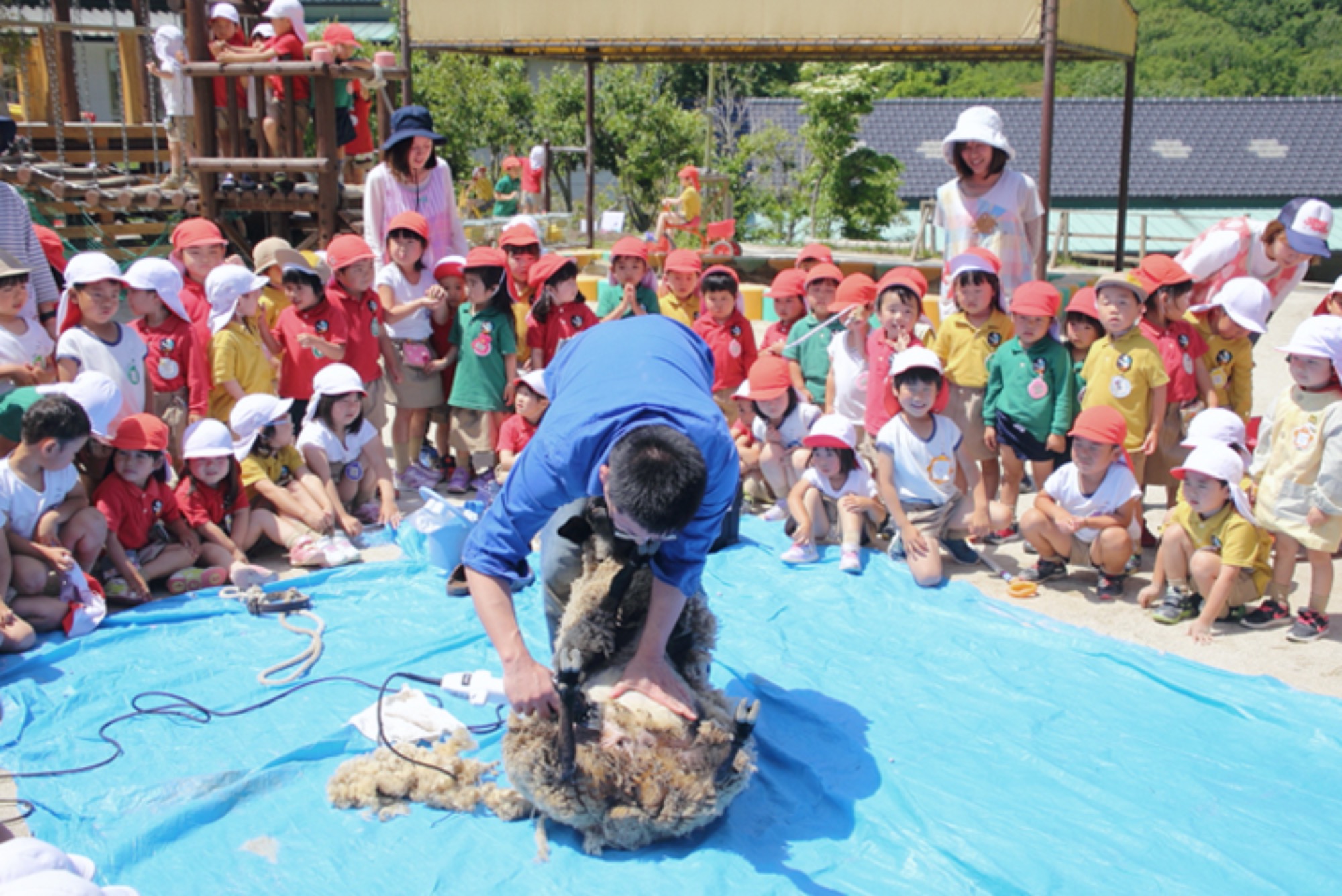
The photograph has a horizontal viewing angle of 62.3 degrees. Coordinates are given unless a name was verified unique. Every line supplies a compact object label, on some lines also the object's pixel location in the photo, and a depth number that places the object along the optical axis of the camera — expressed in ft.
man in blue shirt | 9.02
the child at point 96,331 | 16.46
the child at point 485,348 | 20.92
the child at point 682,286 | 23.12
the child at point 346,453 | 18.58
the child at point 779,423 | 19.31
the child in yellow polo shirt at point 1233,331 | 17.98
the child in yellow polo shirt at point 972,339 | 18.85
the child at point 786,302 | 21.84
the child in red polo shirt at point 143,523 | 15.58
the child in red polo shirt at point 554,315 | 21.48
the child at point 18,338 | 16.11
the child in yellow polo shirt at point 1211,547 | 15.16
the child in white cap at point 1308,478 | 14.87
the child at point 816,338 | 21.09
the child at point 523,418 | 19.20
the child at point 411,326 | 20.94
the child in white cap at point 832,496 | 18.02
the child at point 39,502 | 14.28
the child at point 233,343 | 18.48
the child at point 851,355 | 19.86
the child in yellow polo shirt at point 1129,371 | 17.40
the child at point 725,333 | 21.43
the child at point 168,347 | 17.80
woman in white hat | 20.17
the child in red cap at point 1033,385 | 17.89
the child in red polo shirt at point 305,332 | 19.58
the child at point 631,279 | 22.08
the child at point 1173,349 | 18.20
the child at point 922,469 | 17.51
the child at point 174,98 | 33.91
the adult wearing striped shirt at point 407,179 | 21.76
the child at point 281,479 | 17.47
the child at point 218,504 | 16.51
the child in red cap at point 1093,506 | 16.24
